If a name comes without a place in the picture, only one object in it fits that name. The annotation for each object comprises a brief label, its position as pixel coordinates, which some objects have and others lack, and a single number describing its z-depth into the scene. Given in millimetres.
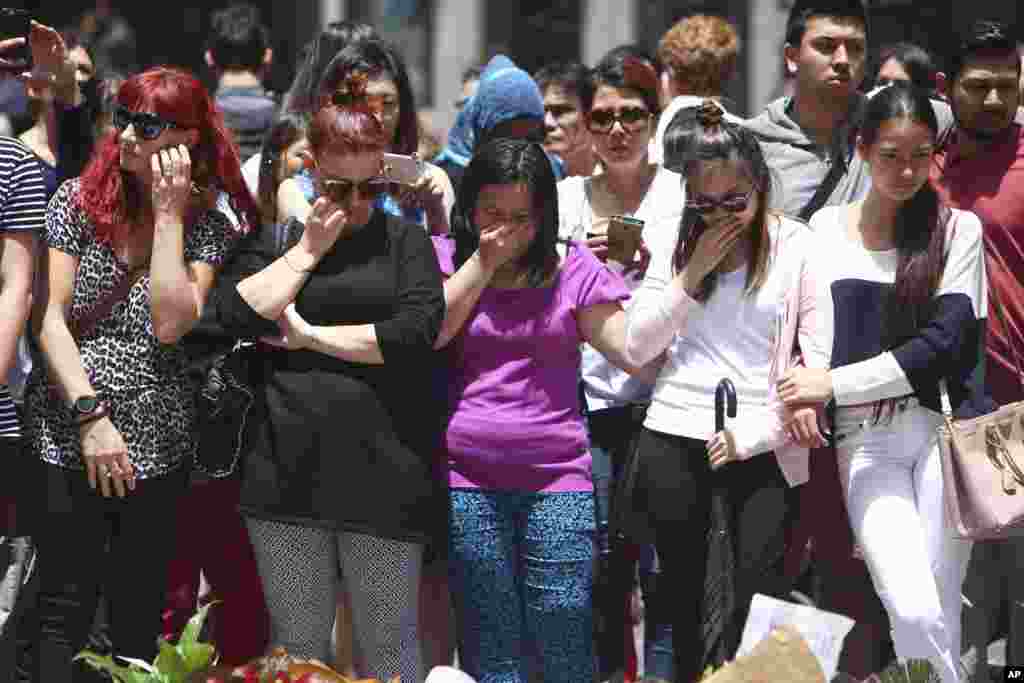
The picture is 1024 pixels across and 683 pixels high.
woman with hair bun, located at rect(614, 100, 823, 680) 9453
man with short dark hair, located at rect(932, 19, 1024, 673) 10234
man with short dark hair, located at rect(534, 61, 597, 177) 13891
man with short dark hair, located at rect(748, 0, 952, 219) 10781
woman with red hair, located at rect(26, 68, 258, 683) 9266
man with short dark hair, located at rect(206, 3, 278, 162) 14109
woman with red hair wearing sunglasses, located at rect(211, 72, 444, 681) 9187
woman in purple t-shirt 9484
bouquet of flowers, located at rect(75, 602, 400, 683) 7449
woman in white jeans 9234
